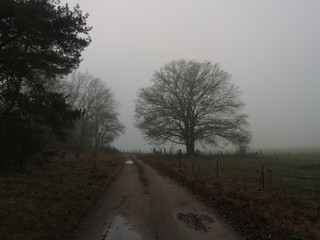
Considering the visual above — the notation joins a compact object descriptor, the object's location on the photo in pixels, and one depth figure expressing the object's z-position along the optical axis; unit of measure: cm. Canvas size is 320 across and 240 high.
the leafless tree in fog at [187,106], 3834
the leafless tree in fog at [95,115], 5550
